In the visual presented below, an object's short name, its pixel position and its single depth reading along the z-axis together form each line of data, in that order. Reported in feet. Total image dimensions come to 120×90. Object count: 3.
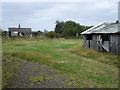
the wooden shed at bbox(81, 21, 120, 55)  42.11
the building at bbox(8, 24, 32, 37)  201.26
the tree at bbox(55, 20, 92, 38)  180.38
